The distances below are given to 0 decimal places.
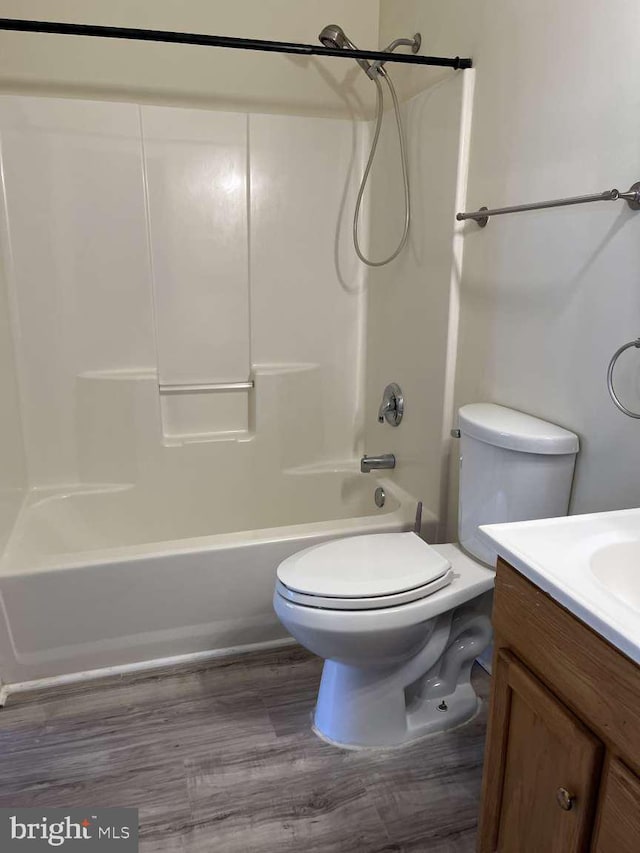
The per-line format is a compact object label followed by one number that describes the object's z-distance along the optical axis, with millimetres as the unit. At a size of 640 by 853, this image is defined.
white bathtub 1862
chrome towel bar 1315
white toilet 1545
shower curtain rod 1748
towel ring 1272
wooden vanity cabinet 842
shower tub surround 2291
